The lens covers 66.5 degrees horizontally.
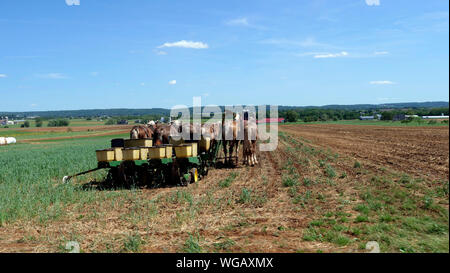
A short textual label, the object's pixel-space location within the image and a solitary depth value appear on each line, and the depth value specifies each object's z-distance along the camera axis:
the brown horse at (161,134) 12.61
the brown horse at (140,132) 13.06
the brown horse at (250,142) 13.59
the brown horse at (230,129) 14.09
